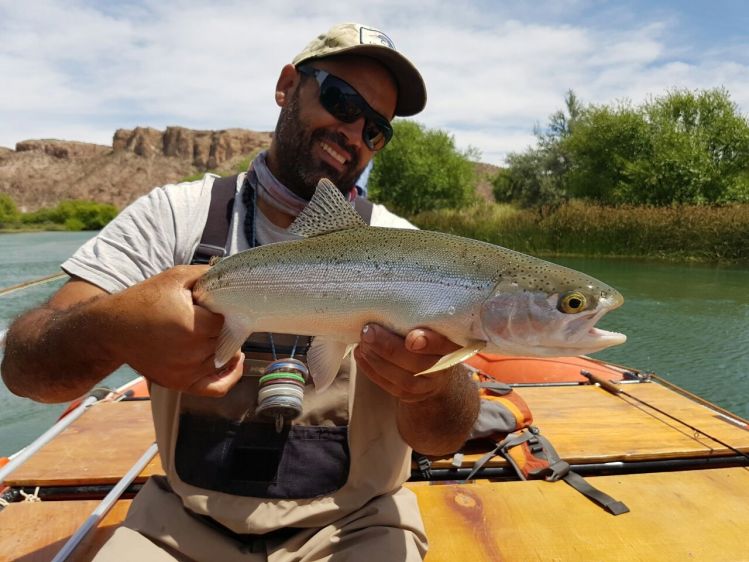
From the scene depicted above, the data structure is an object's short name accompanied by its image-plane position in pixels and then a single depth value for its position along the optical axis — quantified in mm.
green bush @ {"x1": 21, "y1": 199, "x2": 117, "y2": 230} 90812
